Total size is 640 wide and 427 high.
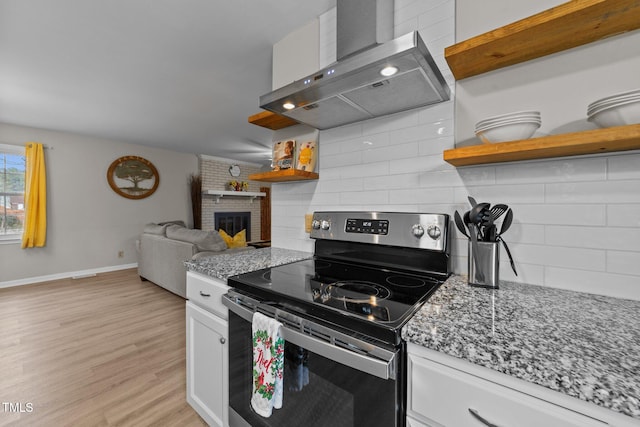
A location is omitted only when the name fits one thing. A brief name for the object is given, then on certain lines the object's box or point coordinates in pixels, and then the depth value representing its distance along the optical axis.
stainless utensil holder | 0.98
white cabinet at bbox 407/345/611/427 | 0.52
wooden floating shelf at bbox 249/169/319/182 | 1.60
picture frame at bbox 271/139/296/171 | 1.85
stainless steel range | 0.70
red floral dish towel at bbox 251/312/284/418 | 0.90
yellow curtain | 3.90
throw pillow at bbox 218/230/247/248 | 4.15
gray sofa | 3.12
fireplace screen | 6.25
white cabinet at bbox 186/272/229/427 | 1.20
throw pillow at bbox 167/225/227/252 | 3.10
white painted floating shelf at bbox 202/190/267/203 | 5.93
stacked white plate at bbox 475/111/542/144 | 0.92
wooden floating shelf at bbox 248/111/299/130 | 1.73
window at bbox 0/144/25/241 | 3.84
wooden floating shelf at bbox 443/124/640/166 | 0.76
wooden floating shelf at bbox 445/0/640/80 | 0.81
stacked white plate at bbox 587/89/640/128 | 0.75
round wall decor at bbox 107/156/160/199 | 4.81
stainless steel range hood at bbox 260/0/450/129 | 0.94
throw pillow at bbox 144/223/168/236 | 3.87
